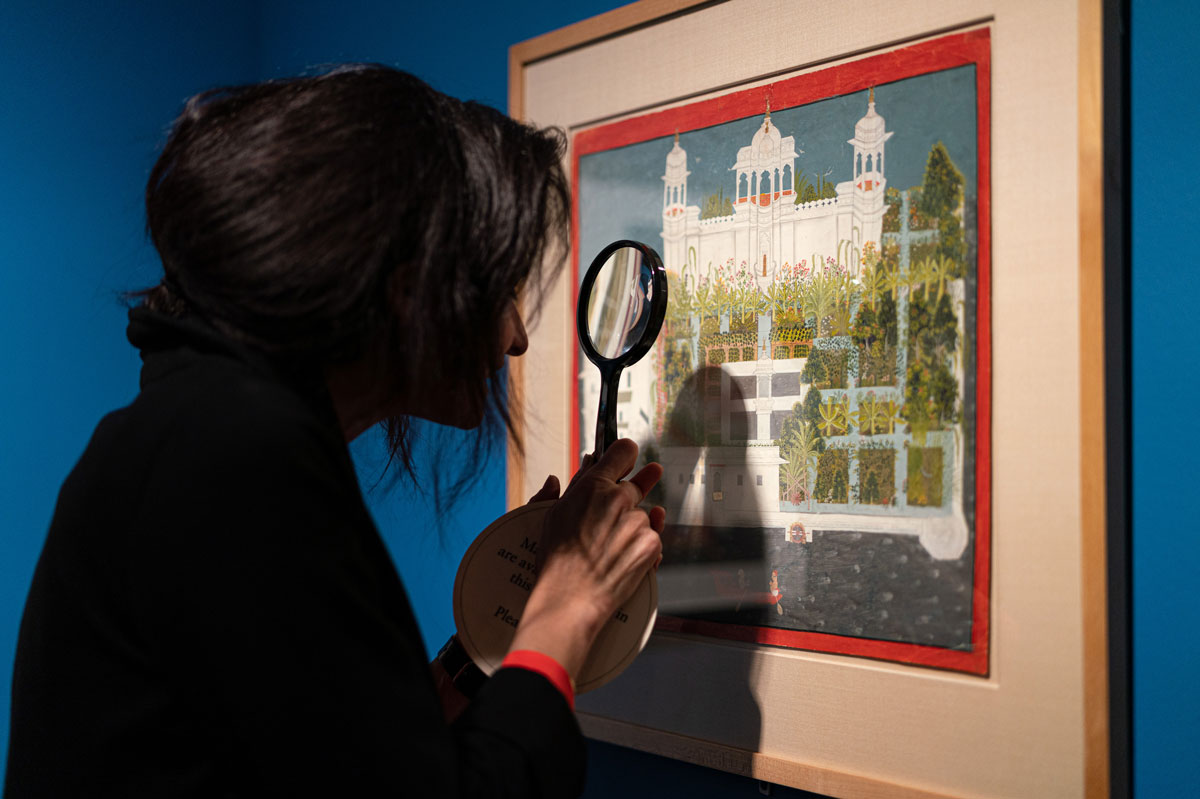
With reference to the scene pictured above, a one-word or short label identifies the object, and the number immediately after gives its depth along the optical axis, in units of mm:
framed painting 697
